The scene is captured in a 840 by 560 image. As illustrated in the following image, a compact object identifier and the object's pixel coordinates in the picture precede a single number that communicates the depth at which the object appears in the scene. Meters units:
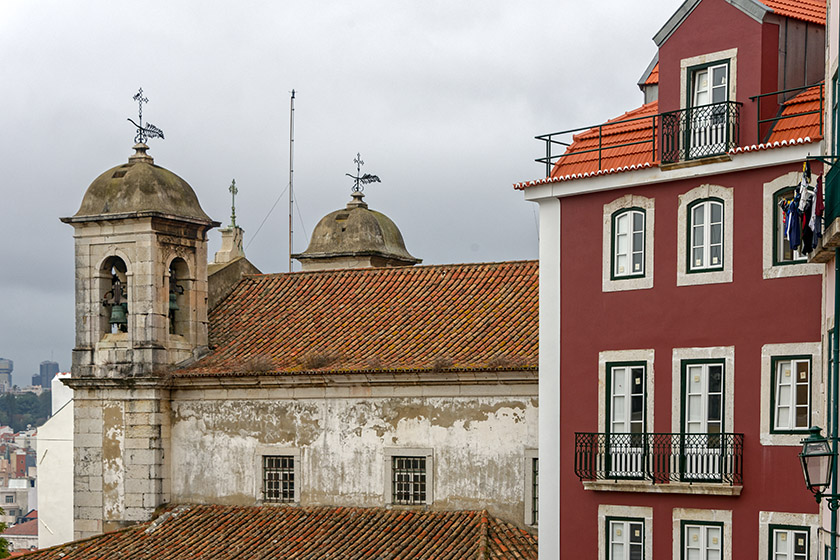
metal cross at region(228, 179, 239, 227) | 41.72
